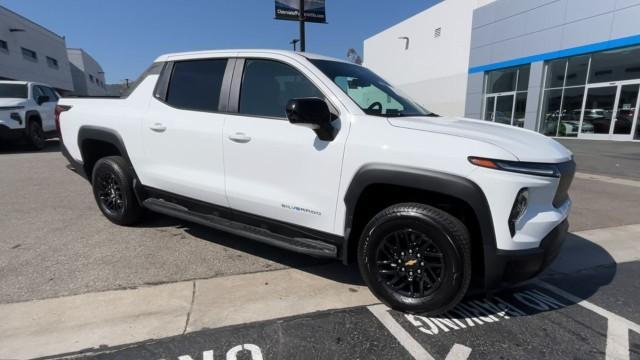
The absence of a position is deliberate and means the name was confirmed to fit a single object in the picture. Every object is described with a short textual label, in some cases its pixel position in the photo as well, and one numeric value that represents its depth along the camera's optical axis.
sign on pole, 14.98
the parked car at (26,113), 9.70
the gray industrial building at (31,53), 31.36
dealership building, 14.64
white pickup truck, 2.24
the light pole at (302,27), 14.85
